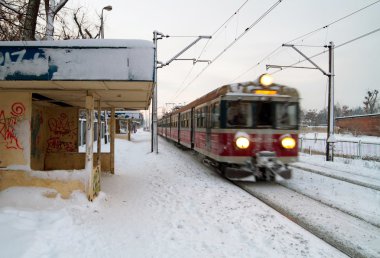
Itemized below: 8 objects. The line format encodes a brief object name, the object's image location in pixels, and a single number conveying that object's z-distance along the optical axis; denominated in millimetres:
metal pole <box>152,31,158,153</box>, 18159
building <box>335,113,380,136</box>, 44962
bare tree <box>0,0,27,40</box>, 7250
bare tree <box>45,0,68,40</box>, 11336
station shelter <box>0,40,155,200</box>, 5309
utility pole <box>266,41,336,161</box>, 15984
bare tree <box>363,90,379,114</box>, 66750
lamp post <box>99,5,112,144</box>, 19341
